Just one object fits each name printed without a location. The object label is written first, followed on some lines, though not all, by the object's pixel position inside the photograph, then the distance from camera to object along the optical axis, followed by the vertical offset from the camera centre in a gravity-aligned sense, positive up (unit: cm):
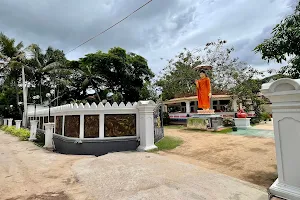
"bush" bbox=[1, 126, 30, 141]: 1317 -139
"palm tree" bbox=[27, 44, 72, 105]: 2120 +548
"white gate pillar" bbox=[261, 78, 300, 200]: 230 -31
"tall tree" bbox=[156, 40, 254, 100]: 2264 +427
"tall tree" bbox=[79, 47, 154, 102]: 2516 +565
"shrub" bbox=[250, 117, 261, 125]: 1624 -100
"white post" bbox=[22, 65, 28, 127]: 1898 +58
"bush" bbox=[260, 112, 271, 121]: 1726 -73
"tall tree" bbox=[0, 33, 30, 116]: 1825 +581
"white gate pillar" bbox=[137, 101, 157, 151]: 741 -53
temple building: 1722 +33
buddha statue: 1355 +135
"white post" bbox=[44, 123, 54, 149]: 972 -112
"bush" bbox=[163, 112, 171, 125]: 1922 -82
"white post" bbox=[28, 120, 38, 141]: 1242 -111
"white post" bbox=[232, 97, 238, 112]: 1720 +37
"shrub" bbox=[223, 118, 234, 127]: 1424 -96
